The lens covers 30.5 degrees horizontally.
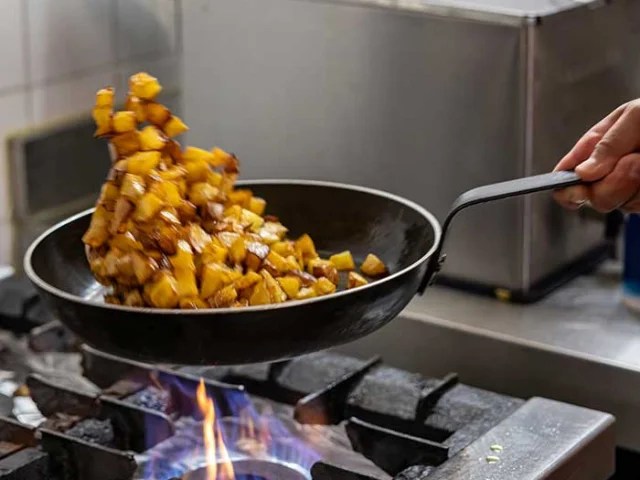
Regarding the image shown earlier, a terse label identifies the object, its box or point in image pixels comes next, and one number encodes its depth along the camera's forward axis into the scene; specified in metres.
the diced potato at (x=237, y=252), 0.79
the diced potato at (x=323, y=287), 0.81
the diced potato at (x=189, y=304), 0.74
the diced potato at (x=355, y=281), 0.82
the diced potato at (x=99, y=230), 0.77
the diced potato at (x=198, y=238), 0.77
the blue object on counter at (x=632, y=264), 1.09
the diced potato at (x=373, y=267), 0.87
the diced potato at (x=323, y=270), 0.85
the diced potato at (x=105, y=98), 0.79
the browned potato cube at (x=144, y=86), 0.81
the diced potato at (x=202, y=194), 0.81
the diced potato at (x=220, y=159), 0.84
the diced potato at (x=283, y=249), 0.84
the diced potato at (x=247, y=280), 0.77
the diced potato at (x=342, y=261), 0.88
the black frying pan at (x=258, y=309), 0.71
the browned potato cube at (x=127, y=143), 0.80
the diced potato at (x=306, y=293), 0.79
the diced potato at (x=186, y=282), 0.74
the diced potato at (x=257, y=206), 0.88
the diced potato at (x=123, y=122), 0.79
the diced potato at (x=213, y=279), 0.76
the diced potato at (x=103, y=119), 0.79
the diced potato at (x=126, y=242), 0.75
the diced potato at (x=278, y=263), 0.81
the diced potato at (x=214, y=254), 0.77
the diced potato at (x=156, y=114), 0.82
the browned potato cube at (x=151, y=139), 0.80
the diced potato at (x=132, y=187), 0.76
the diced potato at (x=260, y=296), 0.77
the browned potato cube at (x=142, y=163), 0.78
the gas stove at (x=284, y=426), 0.84
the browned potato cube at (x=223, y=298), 0.76
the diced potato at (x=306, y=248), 0.87
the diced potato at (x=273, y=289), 0.77
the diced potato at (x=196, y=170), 0.82
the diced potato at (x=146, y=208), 0.75
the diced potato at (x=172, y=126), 0.83
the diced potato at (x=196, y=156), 0.83
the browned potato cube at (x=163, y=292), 0.74
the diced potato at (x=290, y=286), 0.79
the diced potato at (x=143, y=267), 0.75
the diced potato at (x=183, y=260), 0.75
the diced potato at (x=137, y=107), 0.81
